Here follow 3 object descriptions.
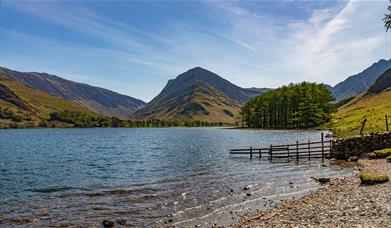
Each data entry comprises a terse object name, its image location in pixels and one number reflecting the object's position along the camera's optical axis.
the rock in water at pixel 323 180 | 34.19
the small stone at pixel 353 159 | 48.26
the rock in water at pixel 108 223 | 22.66
